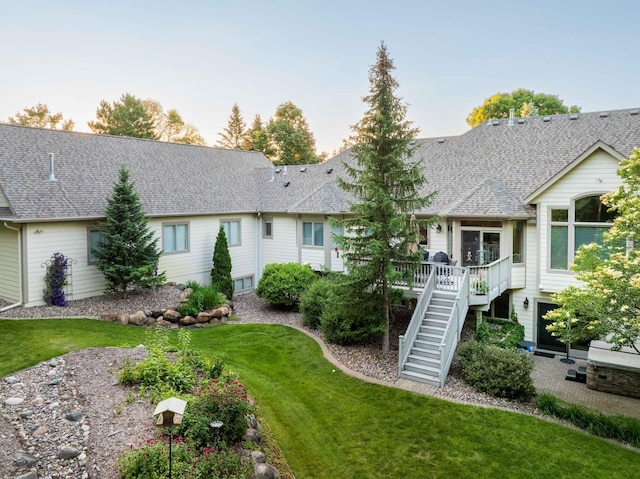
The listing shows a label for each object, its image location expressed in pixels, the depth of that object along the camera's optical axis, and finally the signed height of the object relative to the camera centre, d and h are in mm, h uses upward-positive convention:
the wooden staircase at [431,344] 10445 -3191
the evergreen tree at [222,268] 18081 -1677
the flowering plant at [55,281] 13680 -1689
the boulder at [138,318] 13312 -2927
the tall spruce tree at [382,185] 11008 +1292
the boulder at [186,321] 14133 -3191
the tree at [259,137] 44969 +10810
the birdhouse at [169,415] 5109 -2368
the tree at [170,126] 50969 +14257
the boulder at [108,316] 13289 -2828
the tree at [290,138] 43125 +10231
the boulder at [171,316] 14008 -2977
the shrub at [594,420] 8164 -4118
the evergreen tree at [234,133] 52938 +13126
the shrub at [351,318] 11977 -2755
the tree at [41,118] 43531 +12762
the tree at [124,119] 44125 +12930
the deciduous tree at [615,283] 7680 -1061
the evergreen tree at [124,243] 14211 -416
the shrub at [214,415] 6234 -3026
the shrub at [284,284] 16531 -2205
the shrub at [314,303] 14273 -2628
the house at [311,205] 13211 +1038
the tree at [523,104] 34625 +11359
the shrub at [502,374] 9609 -3577
